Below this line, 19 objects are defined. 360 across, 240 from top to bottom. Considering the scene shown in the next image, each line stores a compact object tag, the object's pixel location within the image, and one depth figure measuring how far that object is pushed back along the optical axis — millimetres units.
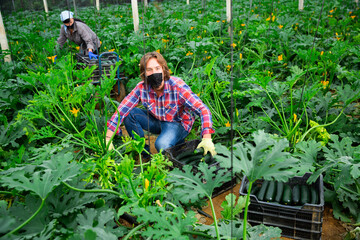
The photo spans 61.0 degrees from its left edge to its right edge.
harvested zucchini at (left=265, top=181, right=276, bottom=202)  2373
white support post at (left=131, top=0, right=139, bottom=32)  6605
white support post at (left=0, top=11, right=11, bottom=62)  5929
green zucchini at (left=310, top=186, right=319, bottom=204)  2327
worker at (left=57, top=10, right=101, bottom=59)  5558
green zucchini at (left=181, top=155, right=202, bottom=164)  3098
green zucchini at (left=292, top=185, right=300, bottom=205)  2310
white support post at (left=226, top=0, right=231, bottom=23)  6798
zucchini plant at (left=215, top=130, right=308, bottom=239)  1646
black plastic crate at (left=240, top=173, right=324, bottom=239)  2209
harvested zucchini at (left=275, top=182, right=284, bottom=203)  2371
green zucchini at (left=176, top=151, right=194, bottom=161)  3166
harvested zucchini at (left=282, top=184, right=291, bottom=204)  2324
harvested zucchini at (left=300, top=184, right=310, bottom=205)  2283
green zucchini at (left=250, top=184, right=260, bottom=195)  2577
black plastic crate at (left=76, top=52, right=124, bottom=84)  4684
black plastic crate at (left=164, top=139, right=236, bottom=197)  2904
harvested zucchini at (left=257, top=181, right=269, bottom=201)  2430
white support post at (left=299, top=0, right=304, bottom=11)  8677
